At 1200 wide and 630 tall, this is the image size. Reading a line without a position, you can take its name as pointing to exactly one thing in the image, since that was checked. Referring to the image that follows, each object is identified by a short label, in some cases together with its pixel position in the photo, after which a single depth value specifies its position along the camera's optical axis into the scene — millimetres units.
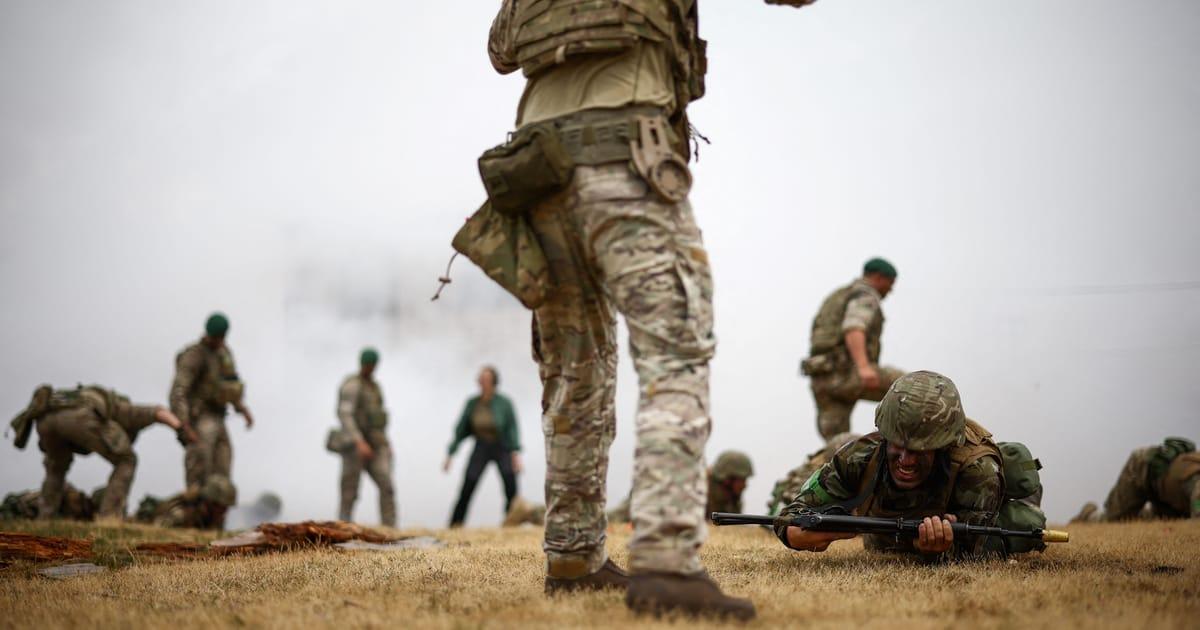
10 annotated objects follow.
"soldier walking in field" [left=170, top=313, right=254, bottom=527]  12641
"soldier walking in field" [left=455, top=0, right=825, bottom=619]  3410
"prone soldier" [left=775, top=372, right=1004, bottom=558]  4988
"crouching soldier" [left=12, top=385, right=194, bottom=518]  11508
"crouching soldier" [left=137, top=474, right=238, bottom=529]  11492
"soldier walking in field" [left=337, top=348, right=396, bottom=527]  14375
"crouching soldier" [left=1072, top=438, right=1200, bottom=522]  9016
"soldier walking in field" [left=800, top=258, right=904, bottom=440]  9750
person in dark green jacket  14000
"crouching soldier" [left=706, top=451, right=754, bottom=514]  11500
